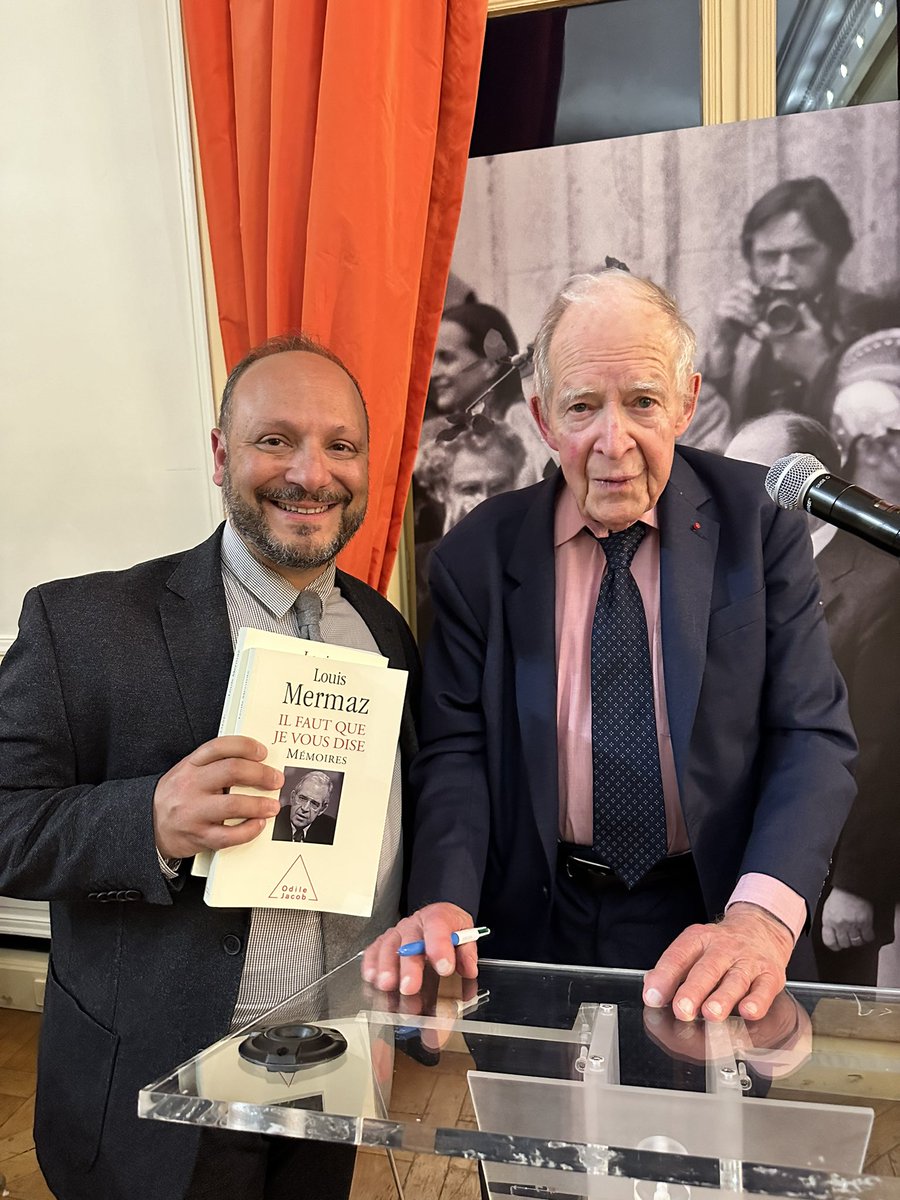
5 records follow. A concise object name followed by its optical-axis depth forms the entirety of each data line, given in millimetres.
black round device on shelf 924
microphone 1008
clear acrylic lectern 755
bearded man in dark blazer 1431
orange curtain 2242
